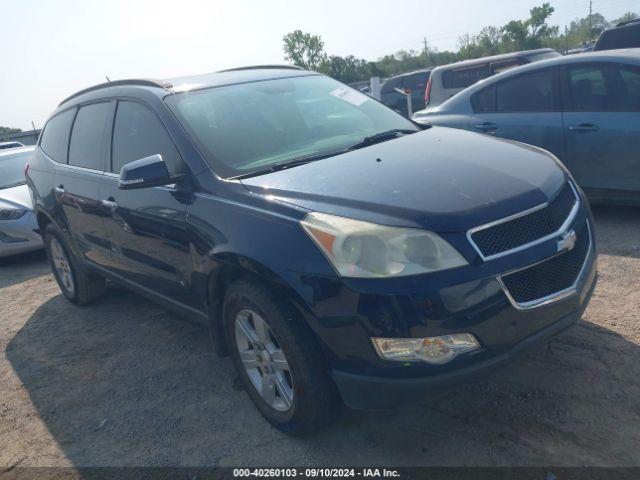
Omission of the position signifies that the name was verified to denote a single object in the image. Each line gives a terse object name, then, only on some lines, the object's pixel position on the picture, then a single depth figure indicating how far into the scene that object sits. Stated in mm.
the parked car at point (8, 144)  19028
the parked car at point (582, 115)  5230
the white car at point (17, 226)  7441
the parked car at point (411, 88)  18156
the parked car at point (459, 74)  11789
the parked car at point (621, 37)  9812
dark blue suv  2420
